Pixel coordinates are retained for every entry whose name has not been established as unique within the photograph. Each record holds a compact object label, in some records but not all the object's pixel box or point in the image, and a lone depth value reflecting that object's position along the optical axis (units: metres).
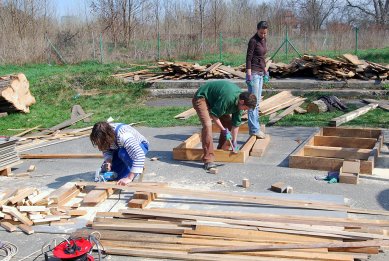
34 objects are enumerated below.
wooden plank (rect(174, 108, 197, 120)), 11.85
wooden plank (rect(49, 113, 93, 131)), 11.55
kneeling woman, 5.46
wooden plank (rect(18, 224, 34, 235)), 5.30
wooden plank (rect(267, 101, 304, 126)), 10.86
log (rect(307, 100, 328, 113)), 11.64
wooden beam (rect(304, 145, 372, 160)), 7.63
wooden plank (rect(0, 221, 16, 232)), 5.38
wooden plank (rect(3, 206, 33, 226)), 5.48
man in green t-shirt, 7.20
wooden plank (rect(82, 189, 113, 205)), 5.95
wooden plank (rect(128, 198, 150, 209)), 5.72
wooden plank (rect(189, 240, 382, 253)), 4.34
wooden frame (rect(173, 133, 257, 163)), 7.91
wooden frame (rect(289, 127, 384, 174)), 7.28
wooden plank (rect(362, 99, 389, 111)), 11.67
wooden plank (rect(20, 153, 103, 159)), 8.76
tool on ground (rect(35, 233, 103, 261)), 4.11
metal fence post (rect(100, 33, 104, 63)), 23.38
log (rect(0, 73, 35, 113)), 13.24
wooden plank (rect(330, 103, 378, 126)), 9.98
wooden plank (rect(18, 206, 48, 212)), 5.60
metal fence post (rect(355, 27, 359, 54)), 22.56
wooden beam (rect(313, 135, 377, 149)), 8.41
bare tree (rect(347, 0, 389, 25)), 39.69
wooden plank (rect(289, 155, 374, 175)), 7.04
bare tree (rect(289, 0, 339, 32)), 43.12
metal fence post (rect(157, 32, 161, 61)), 23.32
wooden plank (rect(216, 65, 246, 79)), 16.23
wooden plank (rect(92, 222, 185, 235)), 4.81
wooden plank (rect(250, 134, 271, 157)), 8.33
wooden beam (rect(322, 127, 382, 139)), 8.91
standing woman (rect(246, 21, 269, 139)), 9.08
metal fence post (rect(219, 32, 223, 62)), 23.45
